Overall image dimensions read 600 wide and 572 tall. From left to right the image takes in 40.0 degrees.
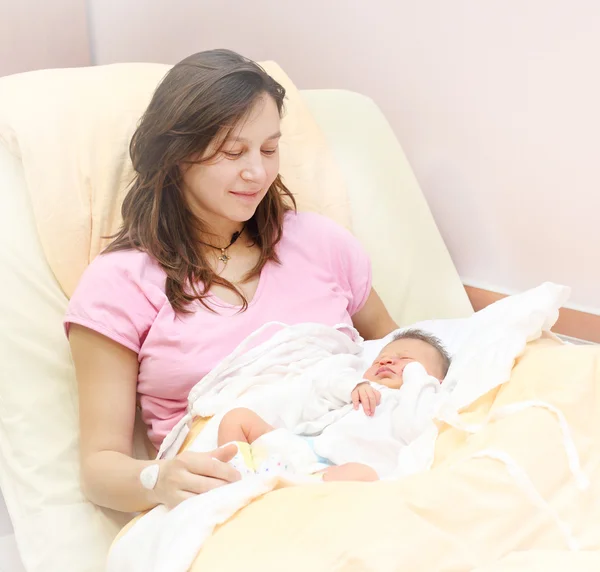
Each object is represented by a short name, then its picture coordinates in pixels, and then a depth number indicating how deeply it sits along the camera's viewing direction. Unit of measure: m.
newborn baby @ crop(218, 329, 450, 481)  1.07
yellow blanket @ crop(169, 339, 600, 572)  0.81
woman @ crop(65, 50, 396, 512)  1.21
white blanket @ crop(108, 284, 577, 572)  0.96
